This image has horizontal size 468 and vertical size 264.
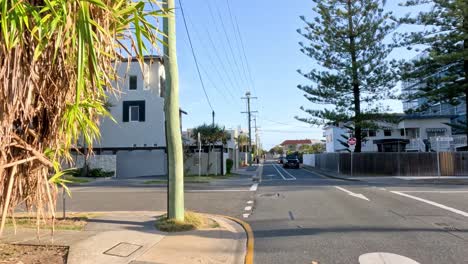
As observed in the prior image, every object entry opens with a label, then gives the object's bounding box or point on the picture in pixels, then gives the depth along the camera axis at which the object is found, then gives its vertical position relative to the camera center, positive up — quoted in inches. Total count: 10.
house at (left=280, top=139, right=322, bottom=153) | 6642.7 +250.9
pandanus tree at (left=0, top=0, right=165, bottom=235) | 166.7 +37.4
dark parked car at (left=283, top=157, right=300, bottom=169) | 2139.1 -26.1
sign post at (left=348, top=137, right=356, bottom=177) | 1224.2 +40.9
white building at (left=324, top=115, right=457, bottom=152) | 2114.9 +138.2
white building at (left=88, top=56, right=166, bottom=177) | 1384.1 +97.4
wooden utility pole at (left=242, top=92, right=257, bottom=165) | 2701.8 +325.5
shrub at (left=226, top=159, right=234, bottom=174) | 1457.7 -23.1
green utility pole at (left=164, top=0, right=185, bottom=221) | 374.0 +26.0
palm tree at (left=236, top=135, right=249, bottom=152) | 3683.1 +145.9
